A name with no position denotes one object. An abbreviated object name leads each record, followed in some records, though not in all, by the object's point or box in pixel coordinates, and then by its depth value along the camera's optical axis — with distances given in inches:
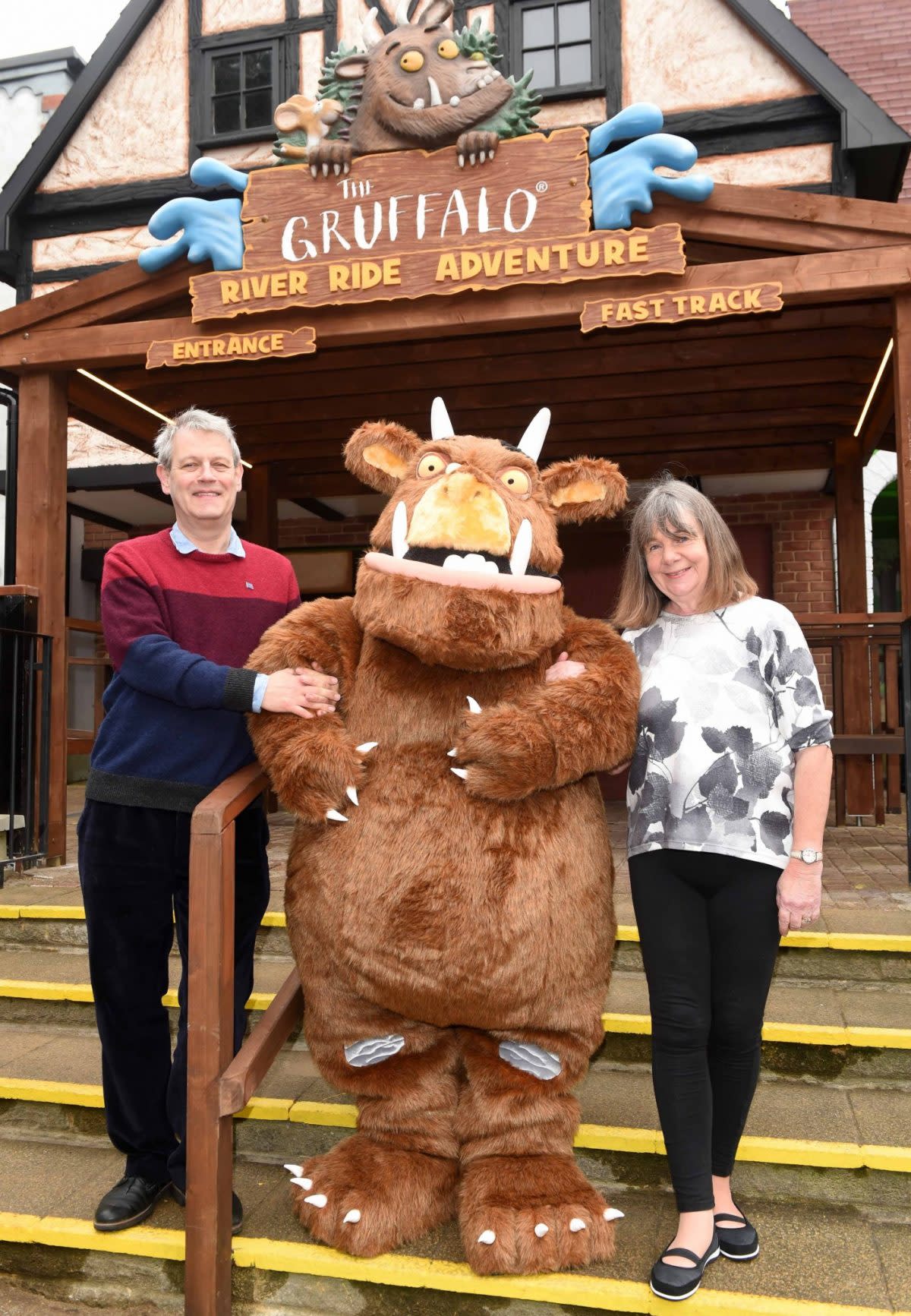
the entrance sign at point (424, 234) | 167.5
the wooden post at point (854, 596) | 252.8
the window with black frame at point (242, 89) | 299.3
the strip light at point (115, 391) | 217.7
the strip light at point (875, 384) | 195.5
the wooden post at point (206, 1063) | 79.0
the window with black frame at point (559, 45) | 274.7
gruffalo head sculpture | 171.2
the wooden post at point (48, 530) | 196.2
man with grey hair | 88.6
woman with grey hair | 79.3
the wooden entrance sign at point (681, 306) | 163.0
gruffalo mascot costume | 80.0
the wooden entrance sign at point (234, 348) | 179.9
